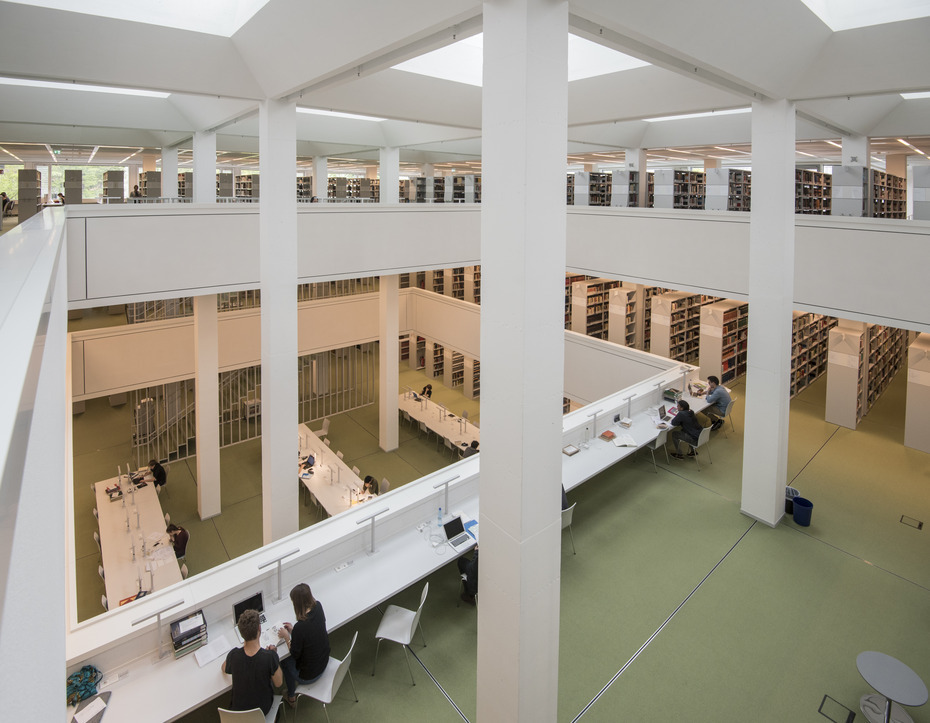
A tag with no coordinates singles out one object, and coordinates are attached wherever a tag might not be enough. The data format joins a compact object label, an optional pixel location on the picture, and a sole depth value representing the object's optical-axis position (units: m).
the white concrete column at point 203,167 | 8.70
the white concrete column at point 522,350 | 3.00
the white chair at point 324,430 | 10.90
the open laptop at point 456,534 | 5.19
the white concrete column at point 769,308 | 5.86
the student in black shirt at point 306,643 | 3.84
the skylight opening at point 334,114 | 10.03
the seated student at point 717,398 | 8.44
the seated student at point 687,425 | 7.55
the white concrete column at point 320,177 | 13.74
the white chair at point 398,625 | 4.38
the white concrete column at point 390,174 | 11.36
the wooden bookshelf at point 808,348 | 10.83
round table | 3.59
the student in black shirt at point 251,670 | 3.51
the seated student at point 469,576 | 4.99
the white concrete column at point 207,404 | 8.31
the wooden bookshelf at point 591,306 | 13.01
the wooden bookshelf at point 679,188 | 9.09
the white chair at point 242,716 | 3.46
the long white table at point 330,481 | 7.73
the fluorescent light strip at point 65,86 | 7.79
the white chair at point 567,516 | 5.56
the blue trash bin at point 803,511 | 6.29
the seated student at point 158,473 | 8.80
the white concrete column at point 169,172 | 10.35
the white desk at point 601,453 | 6.52
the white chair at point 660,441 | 7.81
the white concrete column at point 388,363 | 10.77
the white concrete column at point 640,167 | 10.77
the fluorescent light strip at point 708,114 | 9.89
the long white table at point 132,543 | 6.27
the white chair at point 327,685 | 3.81
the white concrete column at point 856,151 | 9.28
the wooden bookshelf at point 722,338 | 10.62
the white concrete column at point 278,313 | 5.92
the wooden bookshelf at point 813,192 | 9.82
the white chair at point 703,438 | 7.54
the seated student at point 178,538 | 7.13
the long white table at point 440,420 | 10.53
